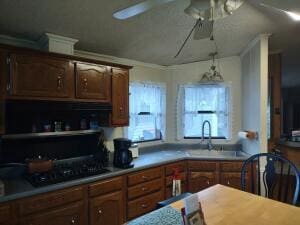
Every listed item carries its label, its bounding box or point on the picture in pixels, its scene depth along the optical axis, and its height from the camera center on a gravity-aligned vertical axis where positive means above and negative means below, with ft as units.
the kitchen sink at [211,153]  11.70 -1.93
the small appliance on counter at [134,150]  10.55 -1.60
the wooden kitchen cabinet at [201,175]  10.69 -2.67
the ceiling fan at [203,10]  4.83 +2.48
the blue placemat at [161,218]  4.43 -1.96
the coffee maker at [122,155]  8.91 -1.51
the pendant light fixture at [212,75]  12.07 +1.91
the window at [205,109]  12.93 +0.24
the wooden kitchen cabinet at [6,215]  5.94 -2.46
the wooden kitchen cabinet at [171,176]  10.24 -2.68
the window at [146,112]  11.74 +0.08
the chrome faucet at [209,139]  12.51 -1.34
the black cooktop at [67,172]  7.01 -1.84
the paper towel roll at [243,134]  10.93 -0.95
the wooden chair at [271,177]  5.74 -1.66
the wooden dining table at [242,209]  4.65 -2.02
